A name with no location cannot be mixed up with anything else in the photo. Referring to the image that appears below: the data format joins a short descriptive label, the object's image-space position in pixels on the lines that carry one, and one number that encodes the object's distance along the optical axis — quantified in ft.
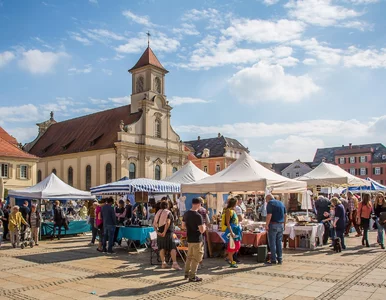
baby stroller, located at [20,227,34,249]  50.39
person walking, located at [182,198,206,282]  28.27
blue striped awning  52.54
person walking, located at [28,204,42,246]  52.31
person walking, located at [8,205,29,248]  49.60
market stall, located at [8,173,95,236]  62.08
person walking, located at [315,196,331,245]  49.62
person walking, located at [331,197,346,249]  43.34
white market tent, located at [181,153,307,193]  44.16
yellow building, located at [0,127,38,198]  122.42
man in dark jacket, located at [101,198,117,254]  42.86
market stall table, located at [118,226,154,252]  44.32
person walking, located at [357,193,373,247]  45.55
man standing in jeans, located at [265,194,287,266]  35.32
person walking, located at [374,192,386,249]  43.80
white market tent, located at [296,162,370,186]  69.41
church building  146.82
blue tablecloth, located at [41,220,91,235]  60.90
